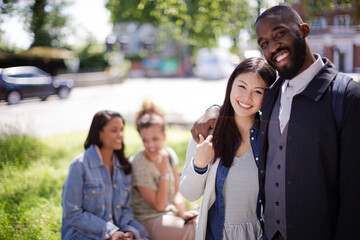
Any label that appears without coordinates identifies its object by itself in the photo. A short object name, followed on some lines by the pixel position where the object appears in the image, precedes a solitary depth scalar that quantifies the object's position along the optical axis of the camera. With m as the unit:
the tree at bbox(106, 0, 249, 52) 6.21
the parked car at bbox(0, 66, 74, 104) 8.45
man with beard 1.65
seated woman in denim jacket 2.86
